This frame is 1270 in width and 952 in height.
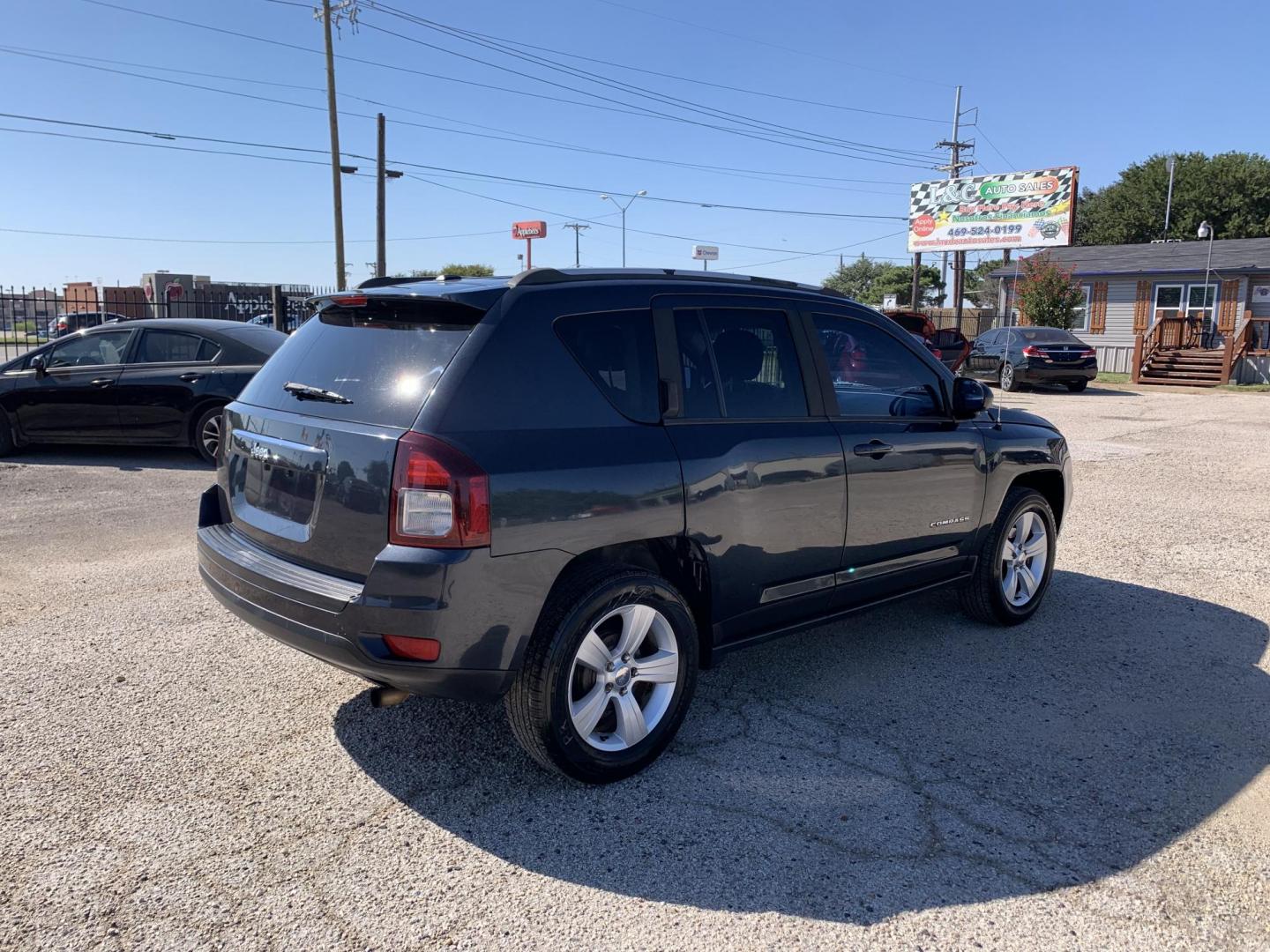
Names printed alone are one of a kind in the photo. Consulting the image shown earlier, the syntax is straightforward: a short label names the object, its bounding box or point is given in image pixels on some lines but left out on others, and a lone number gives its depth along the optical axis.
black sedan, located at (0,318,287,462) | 9.71
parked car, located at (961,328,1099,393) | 22.98
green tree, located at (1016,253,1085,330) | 31.67
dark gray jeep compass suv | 3.01
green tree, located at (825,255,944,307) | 87.44
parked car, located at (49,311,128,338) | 27.92
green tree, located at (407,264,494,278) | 68.44
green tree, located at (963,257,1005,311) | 57.34
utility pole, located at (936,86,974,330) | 47.91
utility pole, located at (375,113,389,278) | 29.72
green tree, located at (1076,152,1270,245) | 53.50
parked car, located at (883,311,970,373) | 17.42
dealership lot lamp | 30.89
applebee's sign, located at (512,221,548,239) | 54.56
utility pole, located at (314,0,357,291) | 26.95
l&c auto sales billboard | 35.81
